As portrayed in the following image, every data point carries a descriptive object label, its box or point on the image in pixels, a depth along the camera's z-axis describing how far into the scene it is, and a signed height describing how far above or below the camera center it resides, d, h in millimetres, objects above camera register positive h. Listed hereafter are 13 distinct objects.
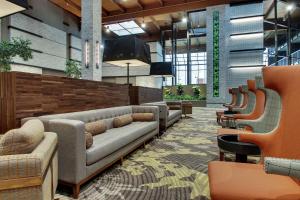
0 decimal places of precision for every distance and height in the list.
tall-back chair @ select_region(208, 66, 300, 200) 881 -355
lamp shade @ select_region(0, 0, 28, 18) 1773 +914
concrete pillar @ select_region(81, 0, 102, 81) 6000 +1950
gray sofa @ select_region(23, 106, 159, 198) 1687 -548
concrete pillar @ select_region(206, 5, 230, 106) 8875 +2331
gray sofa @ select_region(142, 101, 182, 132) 4384 -510
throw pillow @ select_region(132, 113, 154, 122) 3714 -409
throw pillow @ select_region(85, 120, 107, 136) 2418 -416
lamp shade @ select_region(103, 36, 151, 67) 3570 +929
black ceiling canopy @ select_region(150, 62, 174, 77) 6233 +971
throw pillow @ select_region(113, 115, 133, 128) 3141 -423
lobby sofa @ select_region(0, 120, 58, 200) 1057 -415
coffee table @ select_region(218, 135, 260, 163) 1352 -382
